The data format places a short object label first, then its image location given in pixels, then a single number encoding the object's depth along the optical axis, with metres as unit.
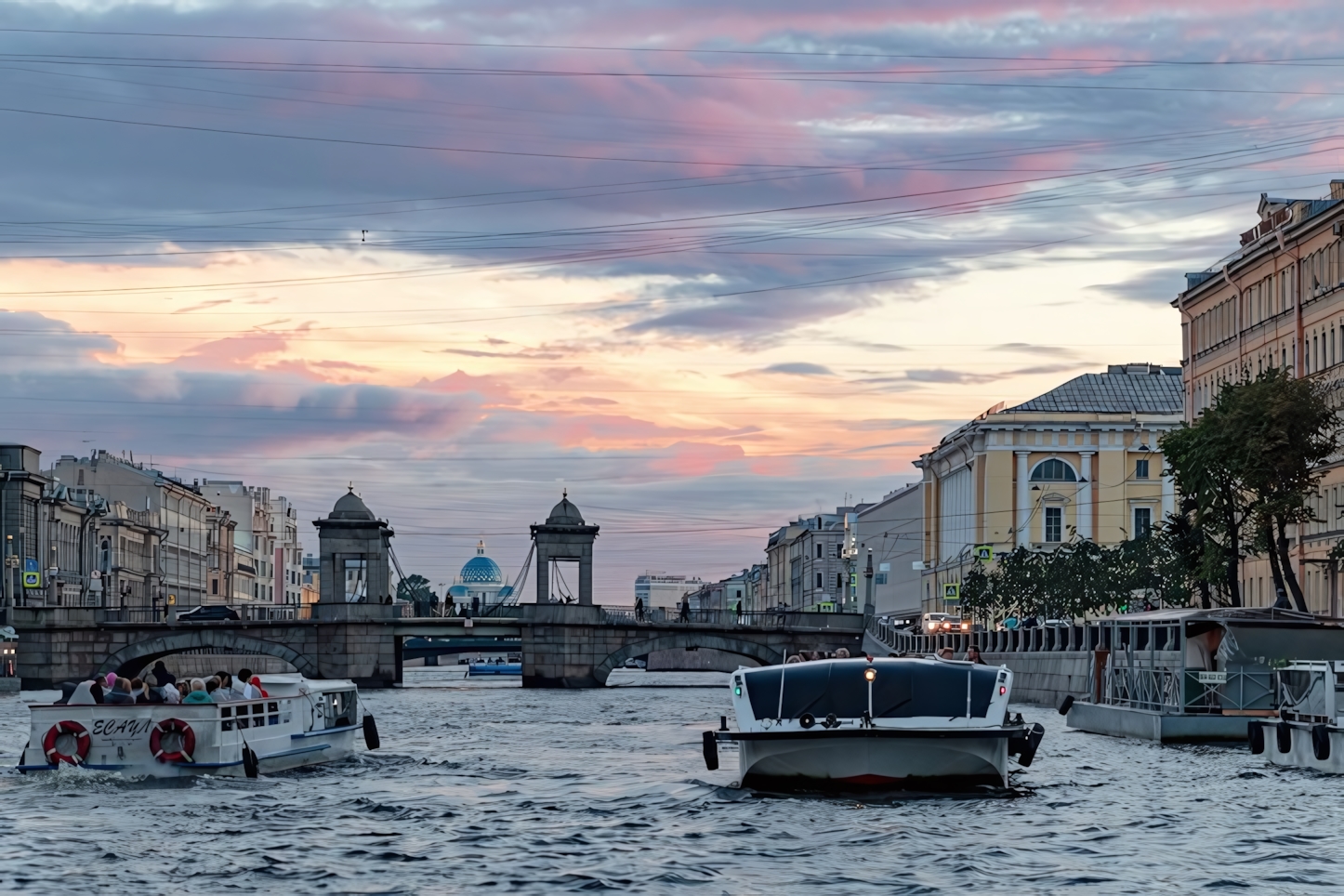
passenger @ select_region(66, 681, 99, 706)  44.09
